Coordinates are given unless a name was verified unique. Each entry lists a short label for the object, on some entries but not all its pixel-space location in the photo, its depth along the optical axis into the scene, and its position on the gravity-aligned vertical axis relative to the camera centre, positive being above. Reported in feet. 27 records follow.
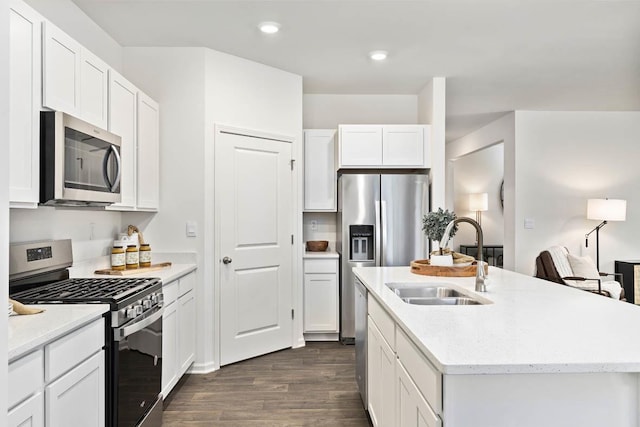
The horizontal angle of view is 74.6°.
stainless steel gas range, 6.23 -1.50
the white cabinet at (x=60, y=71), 6.29 +2.37
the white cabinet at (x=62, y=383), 4.34 -1.92
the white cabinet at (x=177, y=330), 8.94 -2.59
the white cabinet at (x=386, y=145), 14.24 +2.53
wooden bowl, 15.03 -0.95
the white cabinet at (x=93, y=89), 7.48 +2.46
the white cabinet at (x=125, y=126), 8.71 +2.05
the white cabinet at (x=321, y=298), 14.19 -2.65
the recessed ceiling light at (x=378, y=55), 11.99 +4.77
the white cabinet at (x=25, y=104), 5.58 +1.61
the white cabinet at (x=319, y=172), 14.90 +1.69
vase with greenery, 8.45 -0.07
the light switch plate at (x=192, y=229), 11.43 -0.25
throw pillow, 16.01 -1.87
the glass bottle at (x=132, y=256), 10.03 -0.88
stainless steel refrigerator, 13.87 -0.02
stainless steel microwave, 6.18 +0.95
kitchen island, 3.66 -1.30
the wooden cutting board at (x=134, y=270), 8.94 -1.13
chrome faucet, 6.79 -0.80
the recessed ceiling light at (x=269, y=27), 10.13 +4.71
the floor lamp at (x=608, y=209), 16.89 +0.40
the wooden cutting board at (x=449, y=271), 8.49 -1.04
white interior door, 11.86 -0.69
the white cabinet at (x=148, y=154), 10.13 +1.67
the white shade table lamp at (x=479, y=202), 26.55 +1.10
